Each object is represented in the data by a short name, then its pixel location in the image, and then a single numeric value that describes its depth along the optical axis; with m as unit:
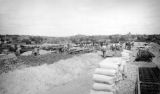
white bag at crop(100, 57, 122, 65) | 7.41
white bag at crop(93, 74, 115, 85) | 6.30
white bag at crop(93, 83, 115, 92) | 6.14
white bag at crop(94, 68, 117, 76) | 6.54
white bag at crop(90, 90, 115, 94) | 6.32
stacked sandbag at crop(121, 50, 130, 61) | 10.72
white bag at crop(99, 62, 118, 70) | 6.89
